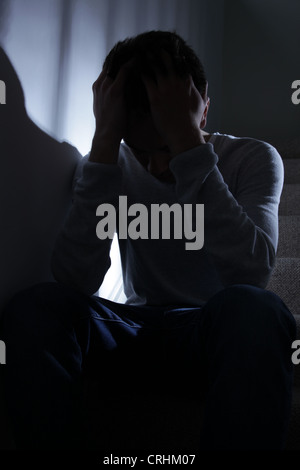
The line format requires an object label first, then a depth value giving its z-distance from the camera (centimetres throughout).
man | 69
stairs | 89
